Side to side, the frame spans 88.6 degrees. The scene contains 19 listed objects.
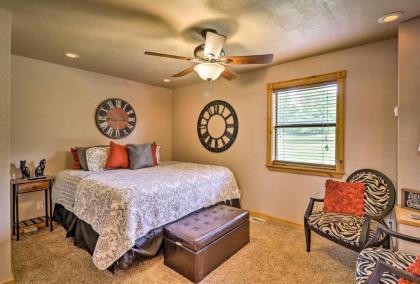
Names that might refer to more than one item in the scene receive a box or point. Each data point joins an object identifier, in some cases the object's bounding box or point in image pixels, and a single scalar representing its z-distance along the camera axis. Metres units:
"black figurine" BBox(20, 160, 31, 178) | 2.87
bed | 2.02
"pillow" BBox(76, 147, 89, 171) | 3.19
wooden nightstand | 2.71
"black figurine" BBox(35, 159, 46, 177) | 2.98
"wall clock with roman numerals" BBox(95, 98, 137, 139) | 3.81
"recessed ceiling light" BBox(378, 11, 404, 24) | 1.93
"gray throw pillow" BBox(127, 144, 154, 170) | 3.42
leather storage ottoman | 1.99
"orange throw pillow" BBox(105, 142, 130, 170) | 3.29
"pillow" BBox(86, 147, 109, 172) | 3.16
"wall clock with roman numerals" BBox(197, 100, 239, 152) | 3.91
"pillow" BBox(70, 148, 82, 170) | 3.28
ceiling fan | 2.13
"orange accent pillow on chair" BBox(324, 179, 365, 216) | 2.37
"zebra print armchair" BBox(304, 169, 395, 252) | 1.95
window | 2.84
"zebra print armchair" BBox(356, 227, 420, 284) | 1.22
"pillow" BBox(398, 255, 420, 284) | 1.22
